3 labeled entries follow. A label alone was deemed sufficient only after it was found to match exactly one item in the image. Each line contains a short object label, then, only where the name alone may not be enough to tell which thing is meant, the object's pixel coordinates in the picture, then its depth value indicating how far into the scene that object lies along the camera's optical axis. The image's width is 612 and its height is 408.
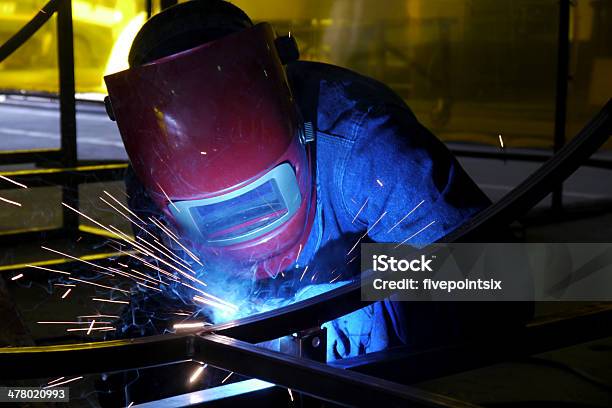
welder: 2.47
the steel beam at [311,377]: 2.12
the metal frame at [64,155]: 4.34
